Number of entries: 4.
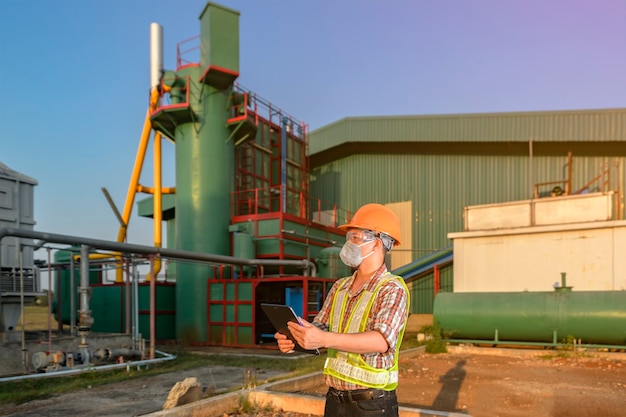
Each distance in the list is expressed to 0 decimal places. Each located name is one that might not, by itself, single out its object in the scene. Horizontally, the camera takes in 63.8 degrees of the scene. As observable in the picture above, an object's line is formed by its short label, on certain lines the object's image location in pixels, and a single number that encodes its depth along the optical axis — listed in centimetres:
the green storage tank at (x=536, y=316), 1218
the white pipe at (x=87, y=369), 972
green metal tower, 1745
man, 257
